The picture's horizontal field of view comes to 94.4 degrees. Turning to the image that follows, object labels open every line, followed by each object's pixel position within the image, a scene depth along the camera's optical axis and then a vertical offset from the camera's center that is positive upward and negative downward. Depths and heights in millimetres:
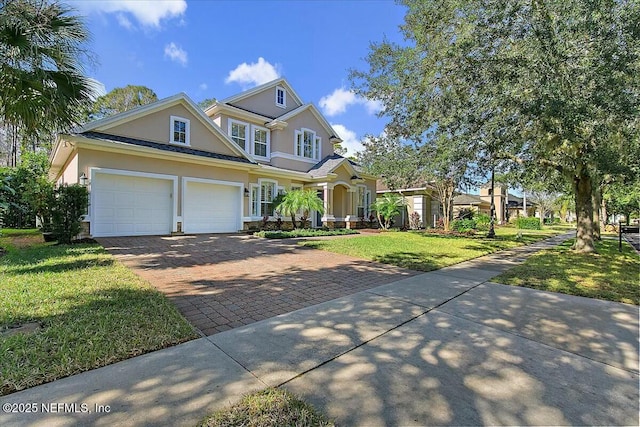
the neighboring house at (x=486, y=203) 37156 +2107
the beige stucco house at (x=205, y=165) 11328 +2575
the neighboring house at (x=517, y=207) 51562 +2046
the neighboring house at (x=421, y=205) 24062 +1164
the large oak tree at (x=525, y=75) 6215 +3446
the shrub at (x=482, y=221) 27470 -218
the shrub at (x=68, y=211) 9148 +244
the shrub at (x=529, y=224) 31298 -563
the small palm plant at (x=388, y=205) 19344 +901
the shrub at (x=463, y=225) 20353 -443
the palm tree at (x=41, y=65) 6586 +3693
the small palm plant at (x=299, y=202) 14469 +818
